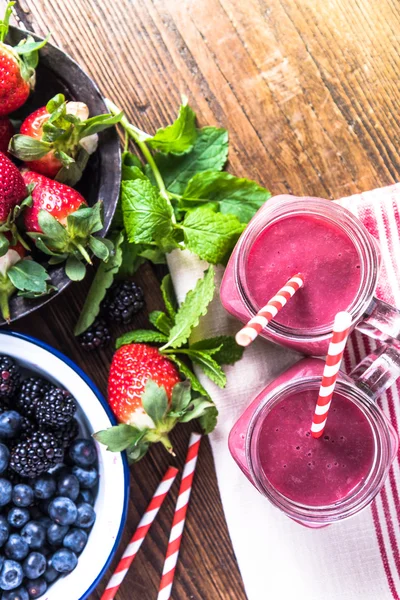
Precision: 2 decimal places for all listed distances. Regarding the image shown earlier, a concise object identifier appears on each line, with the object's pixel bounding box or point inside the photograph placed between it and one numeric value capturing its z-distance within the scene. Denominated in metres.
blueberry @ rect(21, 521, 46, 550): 0.65
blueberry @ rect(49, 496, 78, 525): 0.64
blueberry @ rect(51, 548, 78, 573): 0.65
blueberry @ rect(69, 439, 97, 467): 0.65
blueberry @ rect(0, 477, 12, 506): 0.64
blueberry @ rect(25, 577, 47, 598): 0.65
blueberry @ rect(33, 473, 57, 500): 0.65
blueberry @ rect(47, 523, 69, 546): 0.65
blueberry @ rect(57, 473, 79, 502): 0.65
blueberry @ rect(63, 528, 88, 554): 0.65
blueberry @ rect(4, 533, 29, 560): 0.64
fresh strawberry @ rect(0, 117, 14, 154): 0.63
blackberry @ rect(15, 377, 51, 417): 0.65
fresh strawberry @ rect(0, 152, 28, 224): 0.60
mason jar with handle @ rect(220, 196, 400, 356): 0.61
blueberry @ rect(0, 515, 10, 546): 0.64
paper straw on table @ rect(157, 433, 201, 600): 0.68
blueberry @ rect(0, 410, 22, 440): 0.64
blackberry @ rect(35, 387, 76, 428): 0.63
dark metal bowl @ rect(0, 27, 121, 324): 0.62
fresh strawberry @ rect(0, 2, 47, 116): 0.60
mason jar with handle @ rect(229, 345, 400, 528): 0.62
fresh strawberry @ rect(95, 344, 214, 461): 0.64
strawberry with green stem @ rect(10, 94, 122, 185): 0.61
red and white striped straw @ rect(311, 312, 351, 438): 0.55
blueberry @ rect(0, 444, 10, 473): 0.64
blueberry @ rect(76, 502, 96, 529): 0.65
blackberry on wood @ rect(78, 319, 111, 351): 0.67
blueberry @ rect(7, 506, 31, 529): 0.65
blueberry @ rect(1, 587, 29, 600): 0.64
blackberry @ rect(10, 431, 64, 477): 0.63
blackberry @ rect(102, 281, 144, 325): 0.66
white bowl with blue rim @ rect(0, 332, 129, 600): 0.64
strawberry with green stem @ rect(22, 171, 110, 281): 0.61
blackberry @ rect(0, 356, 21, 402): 0.64
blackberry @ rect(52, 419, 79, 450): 0.64
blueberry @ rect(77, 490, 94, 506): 0.66
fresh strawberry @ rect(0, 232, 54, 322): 0.61
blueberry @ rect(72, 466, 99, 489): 0.65
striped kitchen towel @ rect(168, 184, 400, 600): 0.67
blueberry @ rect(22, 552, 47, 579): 0.64
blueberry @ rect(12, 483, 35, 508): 0.65
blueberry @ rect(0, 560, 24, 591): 0.64
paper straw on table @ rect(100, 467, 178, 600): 0.67
